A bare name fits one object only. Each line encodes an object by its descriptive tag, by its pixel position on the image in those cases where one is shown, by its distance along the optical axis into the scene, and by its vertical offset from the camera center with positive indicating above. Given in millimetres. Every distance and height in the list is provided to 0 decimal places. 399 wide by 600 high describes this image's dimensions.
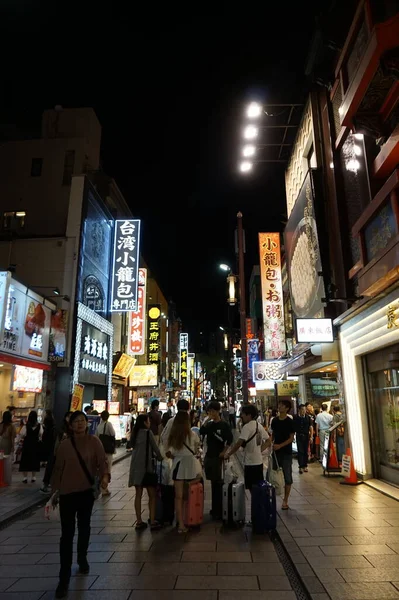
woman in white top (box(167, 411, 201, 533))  6859 -645
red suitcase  6855 -1432
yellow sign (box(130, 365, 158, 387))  28109 +2567
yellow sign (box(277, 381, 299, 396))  25912 +1625
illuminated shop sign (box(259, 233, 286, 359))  21578 +6007
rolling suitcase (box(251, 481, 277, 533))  6629 -1420
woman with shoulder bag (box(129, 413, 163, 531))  6926 -817
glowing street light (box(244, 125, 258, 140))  16797 +10925
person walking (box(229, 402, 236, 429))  24747 -271
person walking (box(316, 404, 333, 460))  13133 -258
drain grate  4418 -1793
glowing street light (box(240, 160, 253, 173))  18953 +10767
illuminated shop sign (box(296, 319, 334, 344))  12469 +2384
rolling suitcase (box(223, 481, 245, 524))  7027 -1428
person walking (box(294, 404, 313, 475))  12852 -728
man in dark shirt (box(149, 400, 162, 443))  7795 -124
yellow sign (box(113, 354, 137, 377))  24828 +2878
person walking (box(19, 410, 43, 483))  11273 -953
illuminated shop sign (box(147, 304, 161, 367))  35438 +6689
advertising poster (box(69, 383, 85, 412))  16328 +672
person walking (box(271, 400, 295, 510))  8203 -578
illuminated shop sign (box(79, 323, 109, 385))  19500 +2846
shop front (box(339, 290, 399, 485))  9953 +664
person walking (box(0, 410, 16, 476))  11477 -494
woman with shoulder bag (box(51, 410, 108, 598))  4680 -723
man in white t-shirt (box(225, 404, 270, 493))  7288 -565
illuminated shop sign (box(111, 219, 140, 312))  22531 +7751
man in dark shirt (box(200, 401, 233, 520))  7766 -681
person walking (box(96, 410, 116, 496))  10141 -452
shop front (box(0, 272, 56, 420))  13500 +2322
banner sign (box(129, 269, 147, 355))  27531 +5675
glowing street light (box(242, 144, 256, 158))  18125 +10994
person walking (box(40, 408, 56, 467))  11453 -584
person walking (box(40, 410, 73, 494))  9547 -1380
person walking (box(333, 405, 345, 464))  11930 -667
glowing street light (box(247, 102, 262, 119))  15578 +10889
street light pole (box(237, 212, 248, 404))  20234 +4984
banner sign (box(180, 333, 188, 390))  64438 +8588
